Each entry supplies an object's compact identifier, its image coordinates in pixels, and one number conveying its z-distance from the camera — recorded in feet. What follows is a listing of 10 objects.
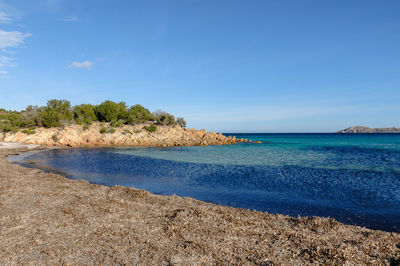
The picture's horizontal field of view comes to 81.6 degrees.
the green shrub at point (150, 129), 203.77
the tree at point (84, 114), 203.51
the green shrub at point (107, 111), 210.18
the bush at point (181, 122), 246.27
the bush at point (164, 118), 228.84
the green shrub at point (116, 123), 201.49
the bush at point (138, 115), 212.43
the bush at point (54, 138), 172.75
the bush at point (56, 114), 182.80
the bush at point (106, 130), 189.26
